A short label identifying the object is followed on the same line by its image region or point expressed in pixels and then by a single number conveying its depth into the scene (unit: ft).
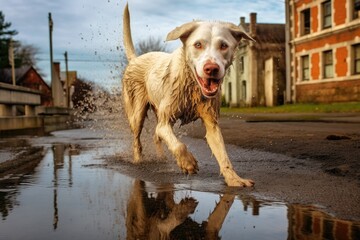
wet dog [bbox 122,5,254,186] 14.65
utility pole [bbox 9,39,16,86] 89.42
